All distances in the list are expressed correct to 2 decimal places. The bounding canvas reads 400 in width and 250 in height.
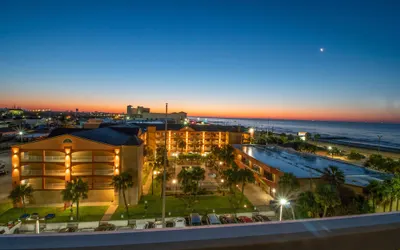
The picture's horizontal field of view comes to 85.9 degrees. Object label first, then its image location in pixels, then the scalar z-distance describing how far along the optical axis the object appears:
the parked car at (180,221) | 16.67
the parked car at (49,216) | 18.03
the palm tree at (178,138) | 53.36
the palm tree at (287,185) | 19.09
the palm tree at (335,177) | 18.73
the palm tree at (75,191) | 18.08
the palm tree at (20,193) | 18.95
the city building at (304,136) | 72.88
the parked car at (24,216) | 17.78
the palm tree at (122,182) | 20.06
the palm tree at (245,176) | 21.81
